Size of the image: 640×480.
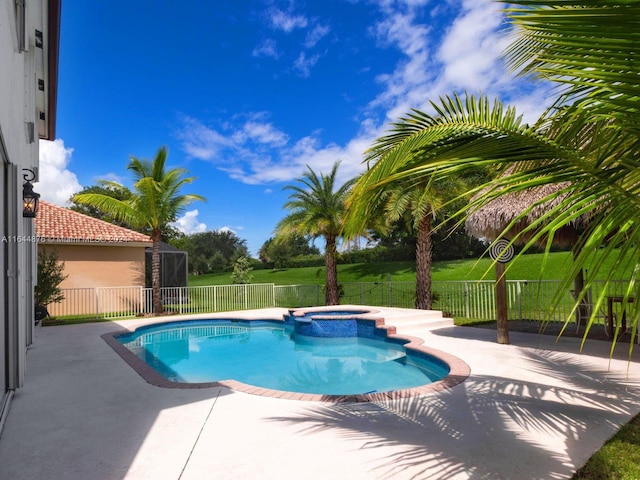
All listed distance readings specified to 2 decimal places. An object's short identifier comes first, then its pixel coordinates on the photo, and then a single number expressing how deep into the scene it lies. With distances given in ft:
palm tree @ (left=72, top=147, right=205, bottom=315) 46.29
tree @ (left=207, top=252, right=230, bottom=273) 170.40
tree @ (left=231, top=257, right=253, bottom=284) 77.46
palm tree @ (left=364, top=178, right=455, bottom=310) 42.57
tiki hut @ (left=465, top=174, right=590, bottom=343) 26.23
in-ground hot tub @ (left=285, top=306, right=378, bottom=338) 37.52
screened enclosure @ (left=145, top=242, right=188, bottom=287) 68.08
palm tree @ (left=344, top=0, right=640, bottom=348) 4.17
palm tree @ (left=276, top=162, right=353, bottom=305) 54.08
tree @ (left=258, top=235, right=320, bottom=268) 131.03
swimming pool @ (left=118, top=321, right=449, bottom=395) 22.92
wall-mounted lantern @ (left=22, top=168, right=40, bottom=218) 18.80
